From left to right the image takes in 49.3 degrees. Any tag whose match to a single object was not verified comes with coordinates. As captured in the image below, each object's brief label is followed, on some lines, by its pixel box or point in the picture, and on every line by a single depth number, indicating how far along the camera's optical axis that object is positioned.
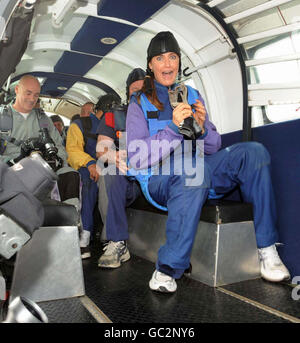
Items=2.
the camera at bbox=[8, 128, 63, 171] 2.22
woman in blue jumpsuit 1.67
